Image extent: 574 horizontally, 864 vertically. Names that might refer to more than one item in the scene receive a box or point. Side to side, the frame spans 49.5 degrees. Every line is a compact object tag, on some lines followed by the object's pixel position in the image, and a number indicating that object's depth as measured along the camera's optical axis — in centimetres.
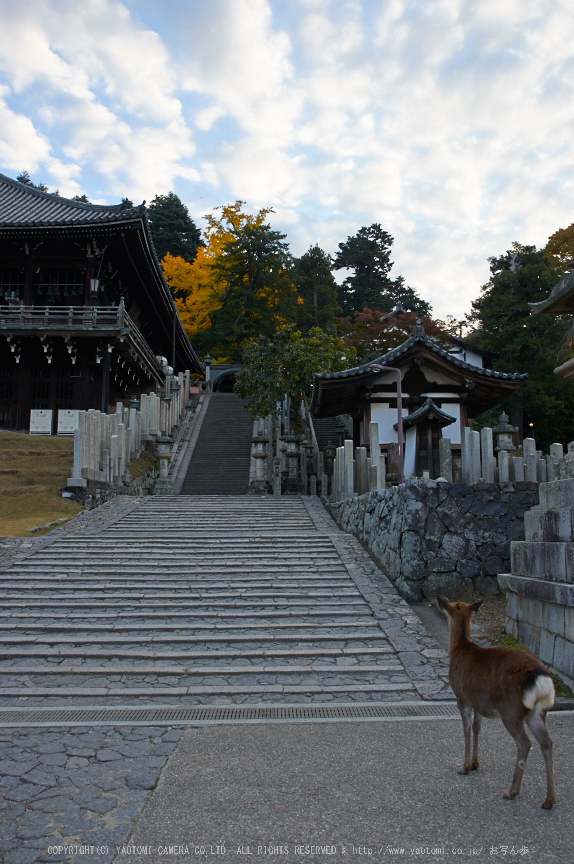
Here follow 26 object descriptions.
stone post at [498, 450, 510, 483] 1070
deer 340
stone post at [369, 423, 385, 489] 1147
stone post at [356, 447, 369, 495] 1268
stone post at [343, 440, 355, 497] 1353
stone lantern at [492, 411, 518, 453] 1418
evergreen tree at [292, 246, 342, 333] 4406
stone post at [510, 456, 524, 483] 1065
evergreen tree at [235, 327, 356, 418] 2083
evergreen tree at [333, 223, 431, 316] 5275
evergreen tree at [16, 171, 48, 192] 4880
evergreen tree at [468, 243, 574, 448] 2958
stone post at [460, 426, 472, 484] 1125
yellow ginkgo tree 3675
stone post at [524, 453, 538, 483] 1075
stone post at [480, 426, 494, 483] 1085
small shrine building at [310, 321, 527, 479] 1748
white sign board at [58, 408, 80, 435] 2327
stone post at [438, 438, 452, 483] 1187
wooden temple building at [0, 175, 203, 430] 2202
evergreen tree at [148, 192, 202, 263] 5202
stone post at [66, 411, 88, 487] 1419
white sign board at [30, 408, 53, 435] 2319
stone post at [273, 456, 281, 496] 1988
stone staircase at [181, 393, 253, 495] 2006
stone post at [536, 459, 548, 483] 1169
